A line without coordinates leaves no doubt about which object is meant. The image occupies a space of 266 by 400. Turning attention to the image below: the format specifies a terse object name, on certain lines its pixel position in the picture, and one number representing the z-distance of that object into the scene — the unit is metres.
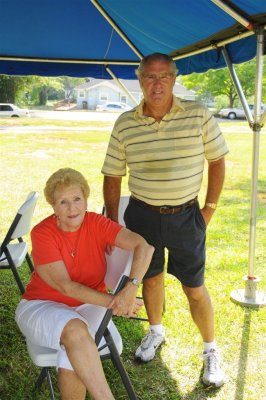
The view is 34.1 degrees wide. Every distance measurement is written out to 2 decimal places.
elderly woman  1.86
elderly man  2.33
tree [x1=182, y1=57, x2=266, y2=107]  31.17
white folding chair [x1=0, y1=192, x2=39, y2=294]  2.97
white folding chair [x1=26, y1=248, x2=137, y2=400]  1.90
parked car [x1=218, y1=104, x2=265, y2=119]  34.06
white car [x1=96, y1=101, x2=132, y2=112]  42.81
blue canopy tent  2.79
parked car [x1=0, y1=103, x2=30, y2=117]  30.34
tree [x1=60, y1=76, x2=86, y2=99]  77.47
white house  54.44
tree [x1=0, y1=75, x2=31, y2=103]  33.25
